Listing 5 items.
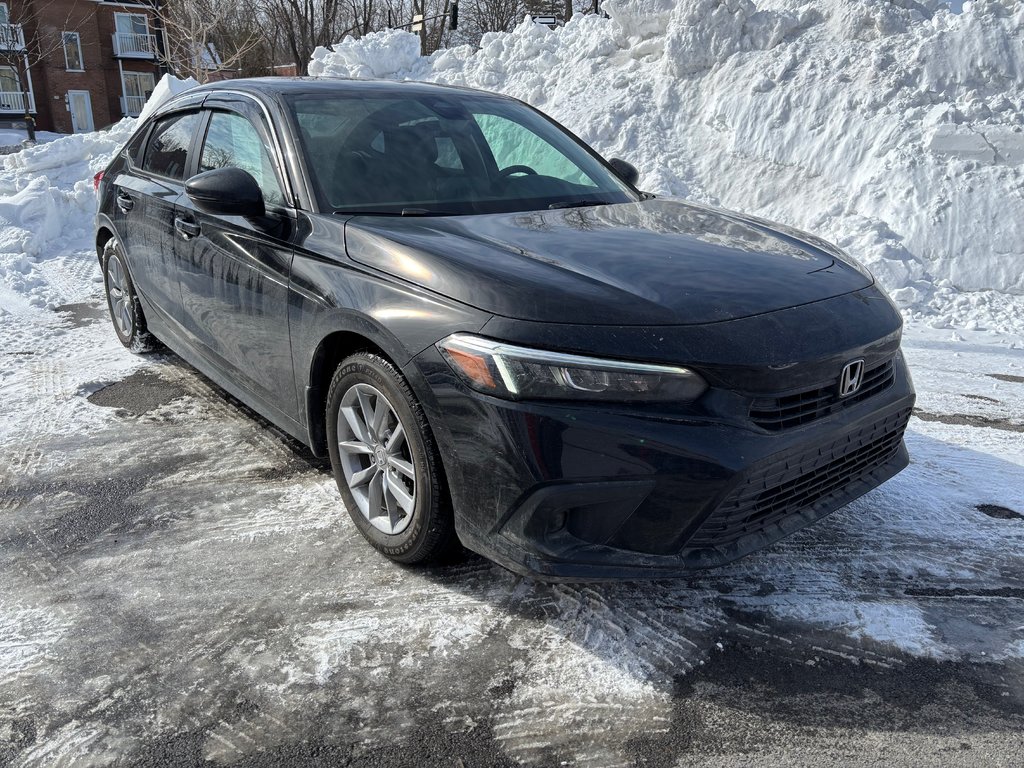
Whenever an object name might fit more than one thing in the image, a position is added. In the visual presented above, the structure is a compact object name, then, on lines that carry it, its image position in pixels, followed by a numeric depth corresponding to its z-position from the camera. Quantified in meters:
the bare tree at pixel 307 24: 37.44
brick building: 42.22
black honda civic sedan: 2.35
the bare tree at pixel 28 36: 37.69
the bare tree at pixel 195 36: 22.44
